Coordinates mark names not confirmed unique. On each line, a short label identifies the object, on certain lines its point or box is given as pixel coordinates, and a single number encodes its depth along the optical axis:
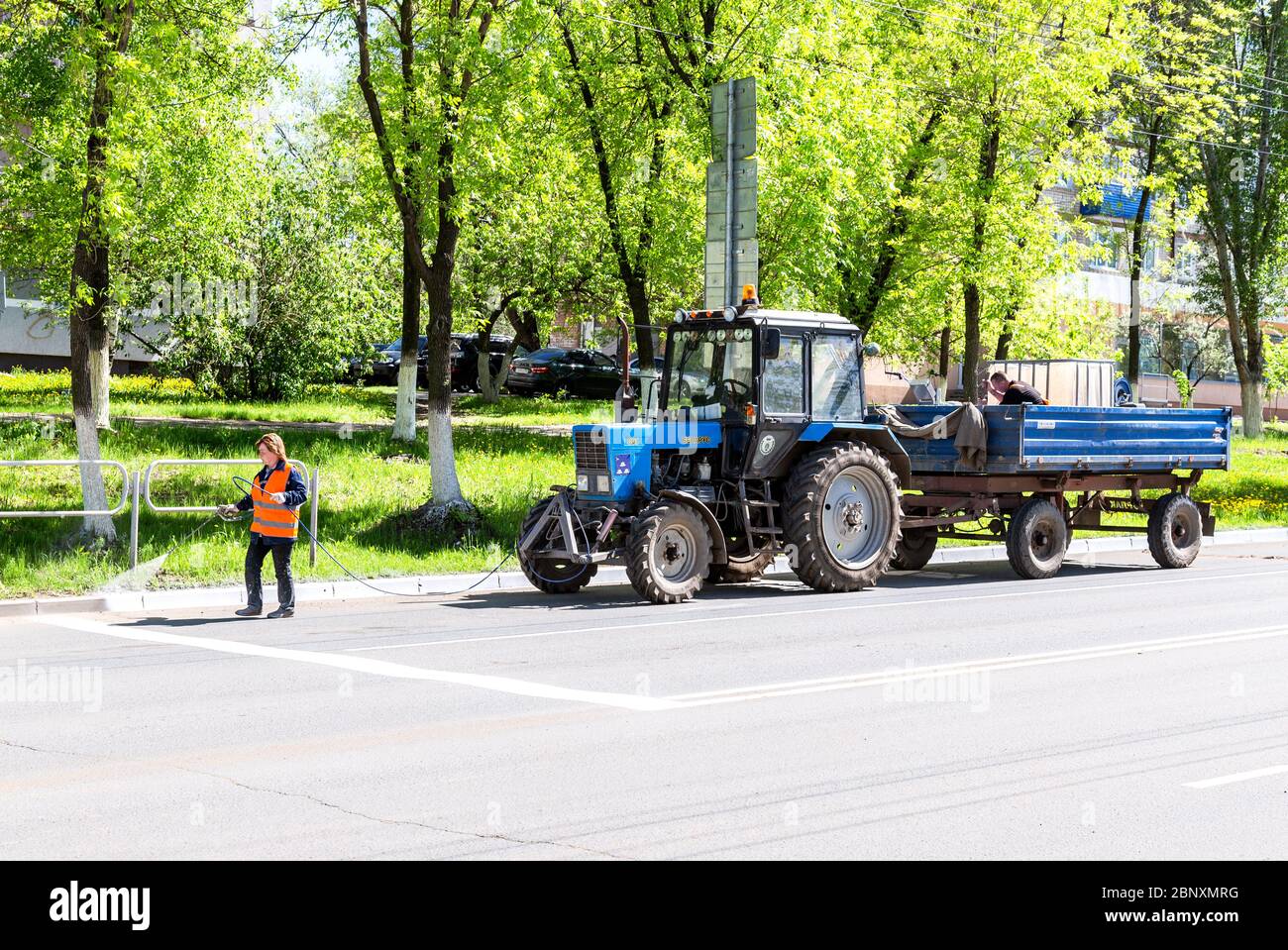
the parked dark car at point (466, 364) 40.72
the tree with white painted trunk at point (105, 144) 16.11
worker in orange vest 13.74
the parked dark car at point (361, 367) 34.47
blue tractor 14.80
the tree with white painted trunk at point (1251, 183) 39.69
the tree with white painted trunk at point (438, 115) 18.12
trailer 17.33
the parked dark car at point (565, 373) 41.47
